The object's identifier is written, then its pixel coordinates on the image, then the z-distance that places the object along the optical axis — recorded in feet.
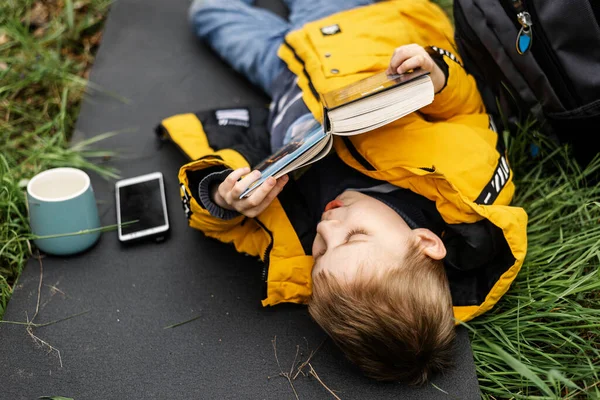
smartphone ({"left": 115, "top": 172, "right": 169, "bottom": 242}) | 5.66
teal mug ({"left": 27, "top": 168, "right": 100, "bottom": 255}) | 5.19
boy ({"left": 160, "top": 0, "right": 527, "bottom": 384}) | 4.32
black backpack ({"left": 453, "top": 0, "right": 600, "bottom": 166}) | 4.95
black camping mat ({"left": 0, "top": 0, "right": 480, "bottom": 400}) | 4.72
